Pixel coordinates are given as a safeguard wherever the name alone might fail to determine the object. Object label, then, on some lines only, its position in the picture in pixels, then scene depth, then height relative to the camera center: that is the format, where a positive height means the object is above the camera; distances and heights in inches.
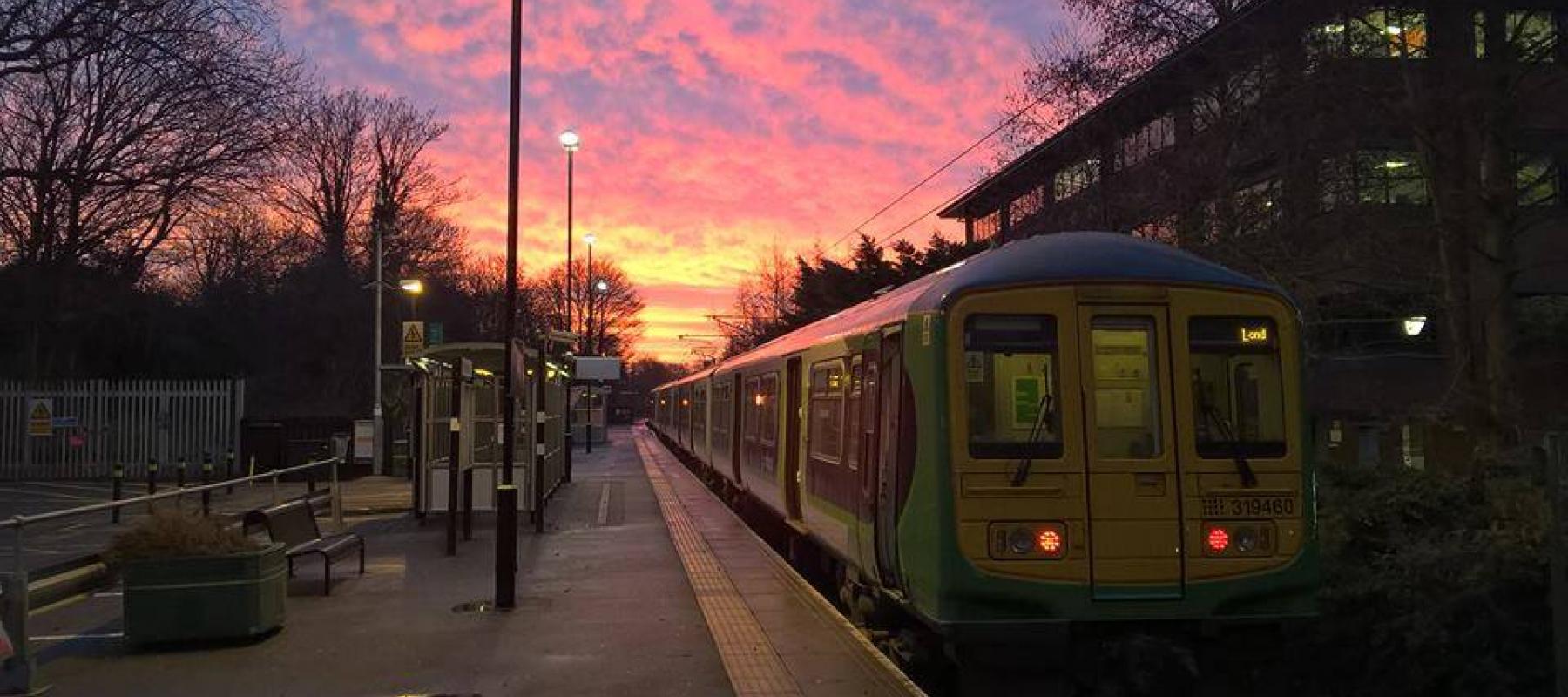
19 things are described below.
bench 387.9 -40.1
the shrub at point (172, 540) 311.1 -31.5
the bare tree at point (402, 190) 2129.7 +445.4
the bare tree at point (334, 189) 2080.5 +442.3
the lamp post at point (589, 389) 1721.3 +54.7
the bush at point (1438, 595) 303.3 -53.1
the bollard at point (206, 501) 439.5 -30.9
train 250.1 -7.5
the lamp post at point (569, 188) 876.6 +215.9
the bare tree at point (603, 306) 3154.5 +348.6
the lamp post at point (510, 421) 374.3 +0.7
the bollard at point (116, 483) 687.7 -33.3
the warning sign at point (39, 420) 936.9 +7.4
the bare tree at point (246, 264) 1653.9 +261.3
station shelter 590.2 +1.6
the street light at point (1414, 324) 673.0 +53.4
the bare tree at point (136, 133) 787.4 +228.2
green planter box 303.1 -46.5
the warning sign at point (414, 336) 1010.5 +79.5
